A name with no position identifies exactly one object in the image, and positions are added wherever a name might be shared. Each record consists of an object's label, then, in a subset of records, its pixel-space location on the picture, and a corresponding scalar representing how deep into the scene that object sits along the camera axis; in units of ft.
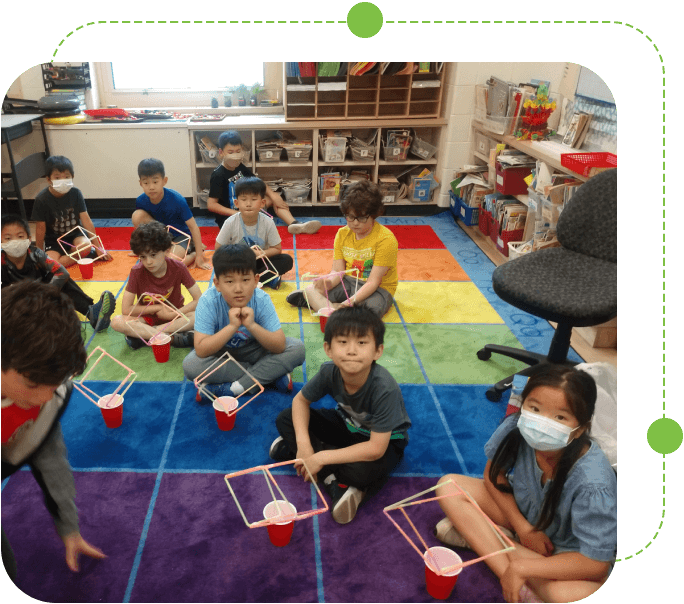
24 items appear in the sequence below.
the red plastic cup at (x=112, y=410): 6.70
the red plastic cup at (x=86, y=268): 11.19
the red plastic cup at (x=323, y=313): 9.13
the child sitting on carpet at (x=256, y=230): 10.48
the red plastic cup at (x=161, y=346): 8.22
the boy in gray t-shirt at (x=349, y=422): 5.34
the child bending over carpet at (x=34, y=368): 2.78
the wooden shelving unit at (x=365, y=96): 14.58
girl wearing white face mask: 4.09
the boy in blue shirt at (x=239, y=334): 6.82
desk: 11.72
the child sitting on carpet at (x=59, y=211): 11.14
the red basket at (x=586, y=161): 9.07
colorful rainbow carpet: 4.78
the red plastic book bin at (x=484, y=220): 13.70
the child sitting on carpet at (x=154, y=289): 8.47
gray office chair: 5.74
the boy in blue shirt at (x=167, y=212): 11.76
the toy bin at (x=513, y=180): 12.45
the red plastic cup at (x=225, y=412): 6.71
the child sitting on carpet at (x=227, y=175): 12.95
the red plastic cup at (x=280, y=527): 5.08
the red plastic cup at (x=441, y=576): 4.58
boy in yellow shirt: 9.11
